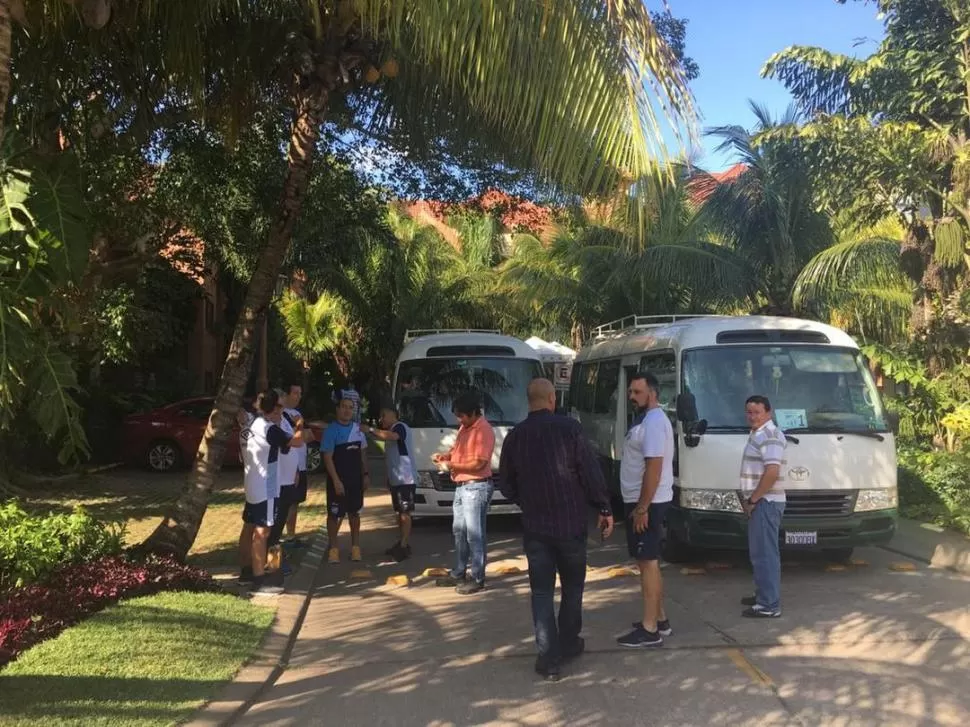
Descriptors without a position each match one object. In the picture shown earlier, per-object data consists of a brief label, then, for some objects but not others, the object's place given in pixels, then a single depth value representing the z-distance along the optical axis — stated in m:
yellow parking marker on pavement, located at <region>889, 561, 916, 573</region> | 8.34
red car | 17.23
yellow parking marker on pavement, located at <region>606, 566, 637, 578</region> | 8.38
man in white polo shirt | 6.59
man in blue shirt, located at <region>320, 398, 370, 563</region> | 8.86
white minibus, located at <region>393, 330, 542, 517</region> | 10.70
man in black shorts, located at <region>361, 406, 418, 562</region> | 9.22
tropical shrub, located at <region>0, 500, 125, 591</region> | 6.89
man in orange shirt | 7.72
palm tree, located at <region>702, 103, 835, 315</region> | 14.08
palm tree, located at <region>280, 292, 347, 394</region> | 29.70
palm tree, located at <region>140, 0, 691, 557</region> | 5.34
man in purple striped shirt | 5.36
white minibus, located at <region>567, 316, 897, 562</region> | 7.80
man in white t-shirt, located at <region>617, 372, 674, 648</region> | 5.87
